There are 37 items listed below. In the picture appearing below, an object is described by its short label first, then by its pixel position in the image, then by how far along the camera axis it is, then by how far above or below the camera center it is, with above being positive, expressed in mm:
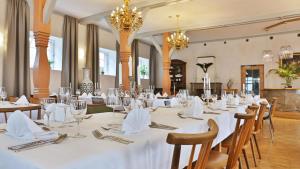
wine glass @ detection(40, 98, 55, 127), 1510 -113
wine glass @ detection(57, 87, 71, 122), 1482 -95
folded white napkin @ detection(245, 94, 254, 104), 4221 -245
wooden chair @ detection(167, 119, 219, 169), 848 -207
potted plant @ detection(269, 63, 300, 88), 9562 +669
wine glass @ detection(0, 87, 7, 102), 3428 -93
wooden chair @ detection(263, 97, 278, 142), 4577 -383
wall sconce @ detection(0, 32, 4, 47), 6043 +1301
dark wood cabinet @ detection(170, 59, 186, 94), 12969 +764
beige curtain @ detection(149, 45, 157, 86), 12773 +1199
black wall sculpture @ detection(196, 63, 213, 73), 12241 +1169
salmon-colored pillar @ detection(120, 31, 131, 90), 7191 +1087
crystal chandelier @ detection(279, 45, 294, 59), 8047 +1258
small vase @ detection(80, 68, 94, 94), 7527 +112
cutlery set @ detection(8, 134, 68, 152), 1003 -262
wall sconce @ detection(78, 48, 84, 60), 8453 +1271
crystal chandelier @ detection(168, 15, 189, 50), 7934 +1634
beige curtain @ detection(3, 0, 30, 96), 6023 +1006
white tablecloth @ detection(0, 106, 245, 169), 860 -274
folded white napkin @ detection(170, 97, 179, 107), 3109 -207
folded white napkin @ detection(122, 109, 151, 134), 1337 -208
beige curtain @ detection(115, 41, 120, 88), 9852 +1094
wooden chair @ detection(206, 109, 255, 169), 1749 -493
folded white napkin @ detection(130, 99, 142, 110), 1688 -124
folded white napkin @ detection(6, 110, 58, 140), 1183 -226
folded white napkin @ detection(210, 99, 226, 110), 2936 -230
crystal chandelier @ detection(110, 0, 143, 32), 5012 +1548
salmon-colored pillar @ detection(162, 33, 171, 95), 9469 +948
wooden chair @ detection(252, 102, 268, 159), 2758 -432
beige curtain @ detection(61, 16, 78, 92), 7668 +1137
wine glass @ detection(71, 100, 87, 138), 1319 -125
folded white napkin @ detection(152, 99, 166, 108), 3572 -243
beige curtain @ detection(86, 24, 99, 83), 8538 +1358
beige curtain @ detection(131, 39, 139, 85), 10943 +1594
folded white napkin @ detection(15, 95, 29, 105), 3371 -217
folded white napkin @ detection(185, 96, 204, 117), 2146 -212
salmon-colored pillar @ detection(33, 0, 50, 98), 4816 +756
